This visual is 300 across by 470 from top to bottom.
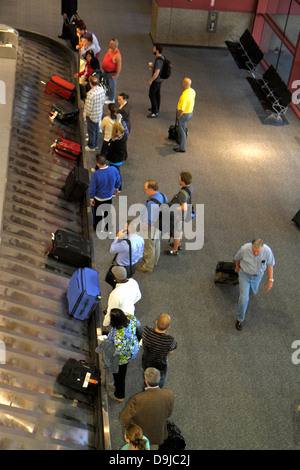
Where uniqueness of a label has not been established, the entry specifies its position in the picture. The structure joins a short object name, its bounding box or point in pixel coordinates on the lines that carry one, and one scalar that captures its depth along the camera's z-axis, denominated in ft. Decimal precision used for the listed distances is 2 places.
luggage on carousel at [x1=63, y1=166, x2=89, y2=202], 30.66
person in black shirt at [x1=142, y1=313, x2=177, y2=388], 21.00
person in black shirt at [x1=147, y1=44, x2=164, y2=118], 41.37
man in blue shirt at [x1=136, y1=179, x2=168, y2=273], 27.76
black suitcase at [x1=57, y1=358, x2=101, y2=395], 21.54
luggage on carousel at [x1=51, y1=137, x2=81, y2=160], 34.24
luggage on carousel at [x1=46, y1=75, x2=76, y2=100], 40.68
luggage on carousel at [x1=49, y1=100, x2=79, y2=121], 37.63
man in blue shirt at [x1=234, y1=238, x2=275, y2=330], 25.57
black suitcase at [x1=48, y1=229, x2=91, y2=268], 26.63
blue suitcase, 24.22
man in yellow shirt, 37.55
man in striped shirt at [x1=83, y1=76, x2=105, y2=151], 34.27
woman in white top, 32.35
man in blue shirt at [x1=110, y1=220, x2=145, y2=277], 25.02
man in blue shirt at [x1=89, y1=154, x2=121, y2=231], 29.22
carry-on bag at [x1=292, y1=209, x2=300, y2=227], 34.32
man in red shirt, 41.27
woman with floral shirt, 20.06
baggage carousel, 20.29
